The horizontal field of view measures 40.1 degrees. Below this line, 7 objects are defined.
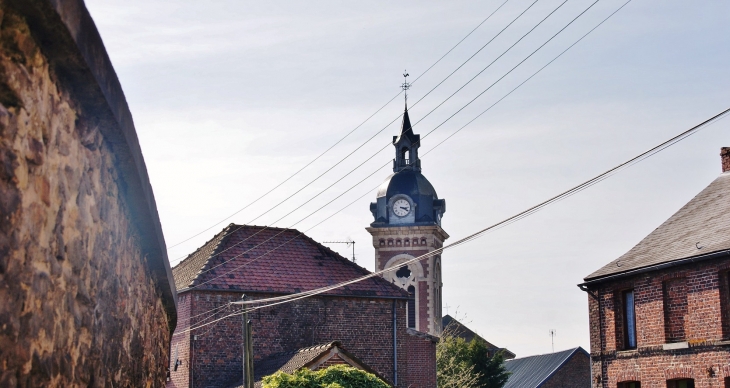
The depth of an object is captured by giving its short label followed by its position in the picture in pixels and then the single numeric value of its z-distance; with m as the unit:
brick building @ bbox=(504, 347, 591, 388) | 65.88
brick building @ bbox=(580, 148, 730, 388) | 22.16
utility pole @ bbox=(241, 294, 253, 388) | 23.98
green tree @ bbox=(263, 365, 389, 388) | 24.41
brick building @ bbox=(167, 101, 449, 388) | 34.69
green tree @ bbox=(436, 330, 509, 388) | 54.41
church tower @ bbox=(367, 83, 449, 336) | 69.81
